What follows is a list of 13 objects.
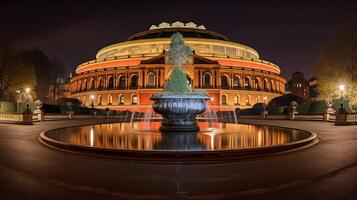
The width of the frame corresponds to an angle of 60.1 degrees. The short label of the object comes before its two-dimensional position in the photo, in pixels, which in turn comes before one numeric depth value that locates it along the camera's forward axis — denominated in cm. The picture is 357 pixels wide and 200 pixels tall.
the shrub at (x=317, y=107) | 4122
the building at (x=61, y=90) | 7835
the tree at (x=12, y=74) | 4491
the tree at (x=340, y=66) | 3703
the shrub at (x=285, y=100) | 5192
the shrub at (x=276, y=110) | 4700
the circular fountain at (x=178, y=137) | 927
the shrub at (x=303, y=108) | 4424
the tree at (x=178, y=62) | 1753
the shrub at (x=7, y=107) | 3978
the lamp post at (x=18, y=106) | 3961
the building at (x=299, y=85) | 11650
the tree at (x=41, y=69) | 6081
